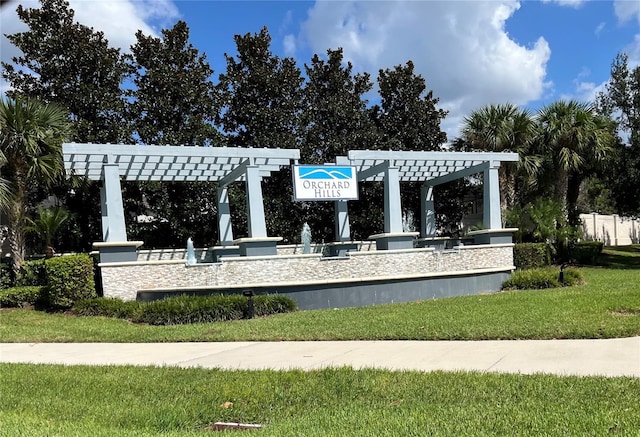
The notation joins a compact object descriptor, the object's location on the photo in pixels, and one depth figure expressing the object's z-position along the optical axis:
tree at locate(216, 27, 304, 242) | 24.59
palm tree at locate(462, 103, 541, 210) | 23.53
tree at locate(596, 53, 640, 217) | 23.97
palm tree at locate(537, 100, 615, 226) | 23.45
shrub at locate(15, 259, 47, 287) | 15.82
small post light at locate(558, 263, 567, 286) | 15.52
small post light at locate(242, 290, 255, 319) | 12.29
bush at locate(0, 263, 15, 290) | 16.09
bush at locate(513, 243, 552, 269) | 20.12
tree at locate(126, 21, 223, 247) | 23.05
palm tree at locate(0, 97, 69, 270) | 15.53
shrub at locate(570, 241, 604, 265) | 23.86
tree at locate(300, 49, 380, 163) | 25.33
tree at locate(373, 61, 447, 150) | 26.86
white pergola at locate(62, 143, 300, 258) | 15.18
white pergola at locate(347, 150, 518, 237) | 17.80
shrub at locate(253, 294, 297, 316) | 12.86
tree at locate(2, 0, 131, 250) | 21.34
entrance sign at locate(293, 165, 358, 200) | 17.97
